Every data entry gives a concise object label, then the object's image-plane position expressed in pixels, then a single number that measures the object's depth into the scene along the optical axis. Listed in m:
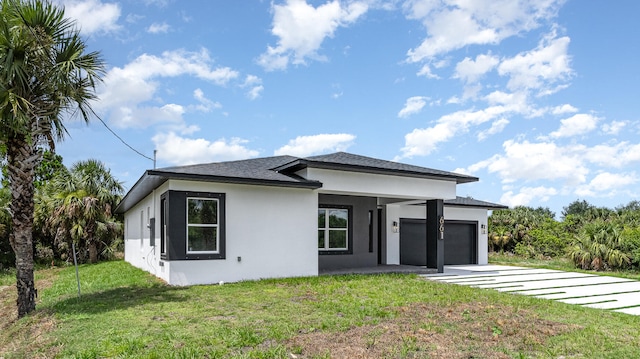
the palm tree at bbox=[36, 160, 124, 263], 19.53
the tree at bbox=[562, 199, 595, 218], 43.58
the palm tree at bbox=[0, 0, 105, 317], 7.98
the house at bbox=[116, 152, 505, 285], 10.68
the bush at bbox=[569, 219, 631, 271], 16.56
